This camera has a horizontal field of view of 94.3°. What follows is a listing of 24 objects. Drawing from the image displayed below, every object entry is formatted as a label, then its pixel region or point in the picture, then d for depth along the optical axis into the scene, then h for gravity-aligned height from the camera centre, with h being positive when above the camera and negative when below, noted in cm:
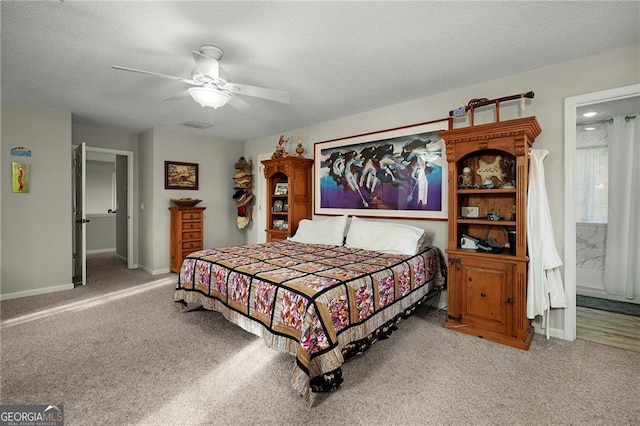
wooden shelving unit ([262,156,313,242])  462 +19
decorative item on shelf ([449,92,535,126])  268 +101
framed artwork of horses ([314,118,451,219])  348 +43
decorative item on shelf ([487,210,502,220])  282 -8
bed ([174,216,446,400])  185 -70
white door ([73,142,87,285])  427 -18
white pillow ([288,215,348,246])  387 -35
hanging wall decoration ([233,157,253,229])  580 +30
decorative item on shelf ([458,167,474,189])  302 +29
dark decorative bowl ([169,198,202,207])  508 +5
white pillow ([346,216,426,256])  317 -35
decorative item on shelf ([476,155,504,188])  291 +36
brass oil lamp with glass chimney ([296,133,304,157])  465 +90
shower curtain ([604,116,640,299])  358 -3
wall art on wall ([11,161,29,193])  376 +34
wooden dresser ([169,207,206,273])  500 -48
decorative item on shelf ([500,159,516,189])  285 +35
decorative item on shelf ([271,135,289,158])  473 +86
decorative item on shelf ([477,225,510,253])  275 -35
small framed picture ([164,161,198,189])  515 +53
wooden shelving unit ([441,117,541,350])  254 -29
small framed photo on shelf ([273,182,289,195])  497 +29
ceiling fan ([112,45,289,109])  228 +95
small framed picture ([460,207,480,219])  301 -6
